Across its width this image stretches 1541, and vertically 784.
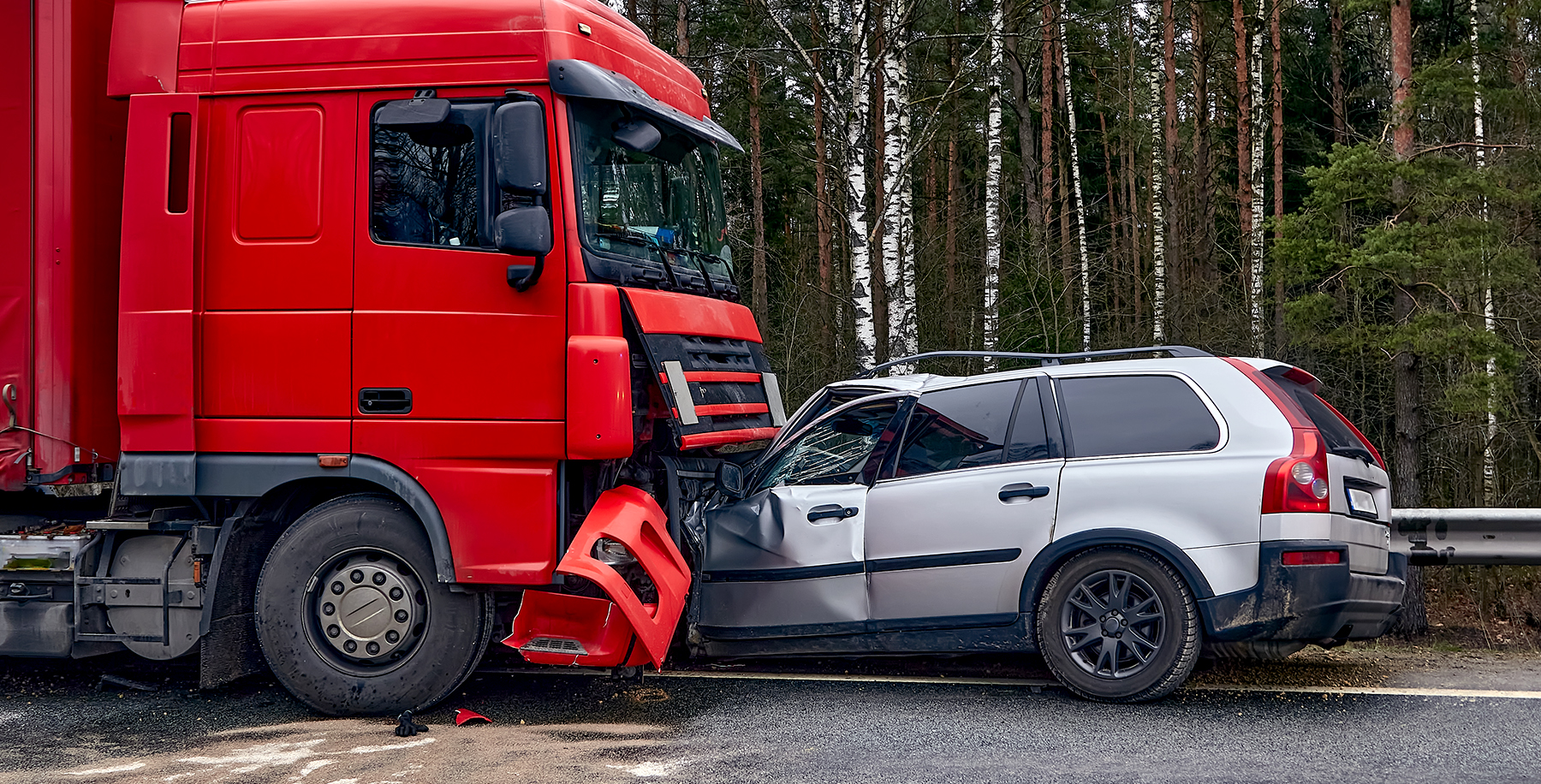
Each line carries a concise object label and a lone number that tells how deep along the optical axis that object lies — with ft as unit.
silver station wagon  18.08
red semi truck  18.38
